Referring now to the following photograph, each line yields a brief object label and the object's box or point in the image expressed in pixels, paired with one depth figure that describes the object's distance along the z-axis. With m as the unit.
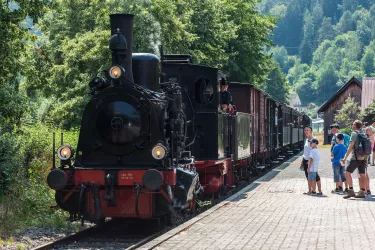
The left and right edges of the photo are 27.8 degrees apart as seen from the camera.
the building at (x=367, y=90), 75.81
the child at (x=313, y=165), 17.81
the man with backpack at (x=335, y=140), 18.42
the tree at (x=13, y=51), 15.82
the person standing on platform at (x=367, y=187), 17.37
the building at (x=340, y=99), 79.19
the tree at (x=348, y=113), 73.56
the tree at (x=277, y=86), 127.25
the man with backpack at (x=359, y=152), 16.34
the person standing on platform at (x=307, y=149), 18.64
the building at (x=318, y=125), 168.61
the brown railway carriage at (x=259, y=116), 23.89
